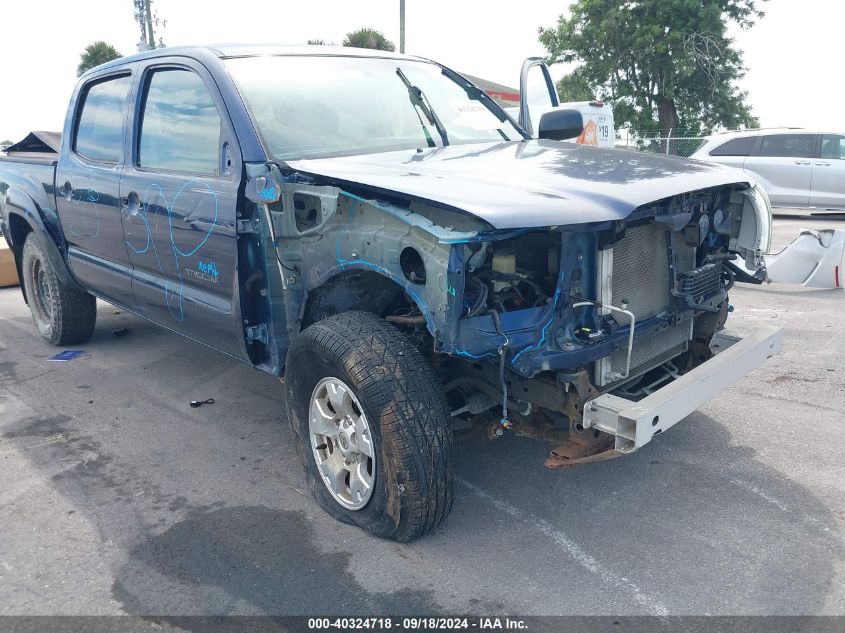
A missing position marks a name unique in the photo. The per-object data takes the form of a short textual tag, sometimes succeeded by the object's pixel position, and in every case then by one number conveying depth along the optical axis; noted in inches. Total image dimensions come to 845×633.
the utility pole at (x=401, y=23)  731.4
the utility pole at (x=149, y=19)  929.5
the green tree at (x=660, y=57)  977.5
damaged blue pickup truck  107.3
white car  506.0
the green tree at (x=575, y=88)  1095.6
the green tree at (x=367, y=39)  1082.0
